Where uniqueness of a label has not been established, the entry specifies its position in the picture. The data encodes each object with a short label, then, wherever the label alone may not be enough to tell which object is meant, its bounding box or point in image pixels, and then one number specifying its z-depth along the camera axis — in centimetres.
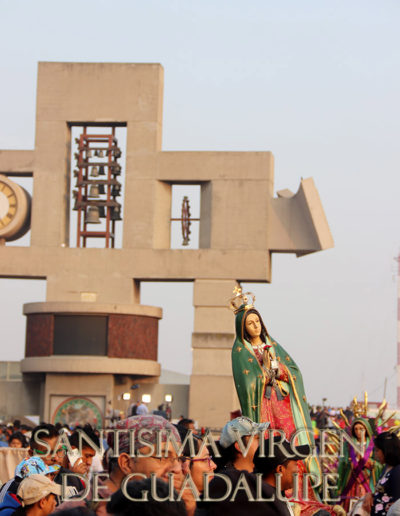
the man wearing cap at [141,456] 862
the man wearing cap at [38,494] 1139
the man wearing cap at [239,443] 1094
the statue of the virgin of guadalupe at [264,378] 2406
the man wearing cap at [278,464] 1061
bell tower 6741
